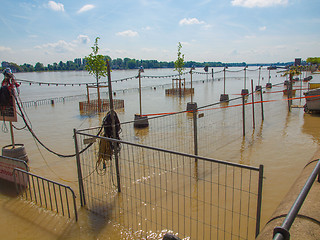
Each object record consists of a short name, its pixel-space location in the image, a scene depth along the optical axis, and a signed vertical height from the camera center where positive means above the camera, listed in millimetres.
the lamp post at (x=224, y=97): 23884 -2205
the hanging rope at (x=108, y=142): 5641 -1427
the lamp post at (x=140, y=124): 13008 -2434
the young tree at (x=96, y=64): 22344 +1269
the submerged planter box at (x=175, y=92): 31266 -2040
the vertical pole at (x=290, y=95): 16206 -1583
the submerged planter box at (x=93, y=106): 20266 -2318
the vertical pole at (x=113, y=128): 5324 -1134
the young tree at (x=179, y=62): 34406 +1811
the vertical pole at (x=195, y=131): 7012 -1597
